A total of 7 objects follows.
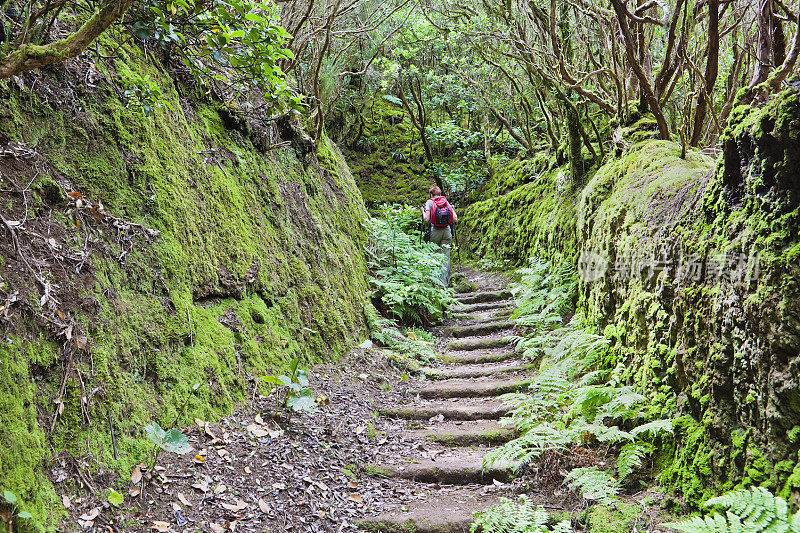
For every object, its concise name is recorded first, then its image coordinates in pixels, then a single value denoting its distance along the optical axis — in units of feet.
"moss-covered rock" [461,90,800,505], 8.11
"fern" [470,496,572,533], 10.14
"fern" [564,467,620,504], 10.68
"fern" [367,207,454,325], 25.84
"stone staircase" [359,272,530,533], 12.22
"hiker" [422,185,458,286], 31.96
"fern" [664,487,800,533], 6.90
